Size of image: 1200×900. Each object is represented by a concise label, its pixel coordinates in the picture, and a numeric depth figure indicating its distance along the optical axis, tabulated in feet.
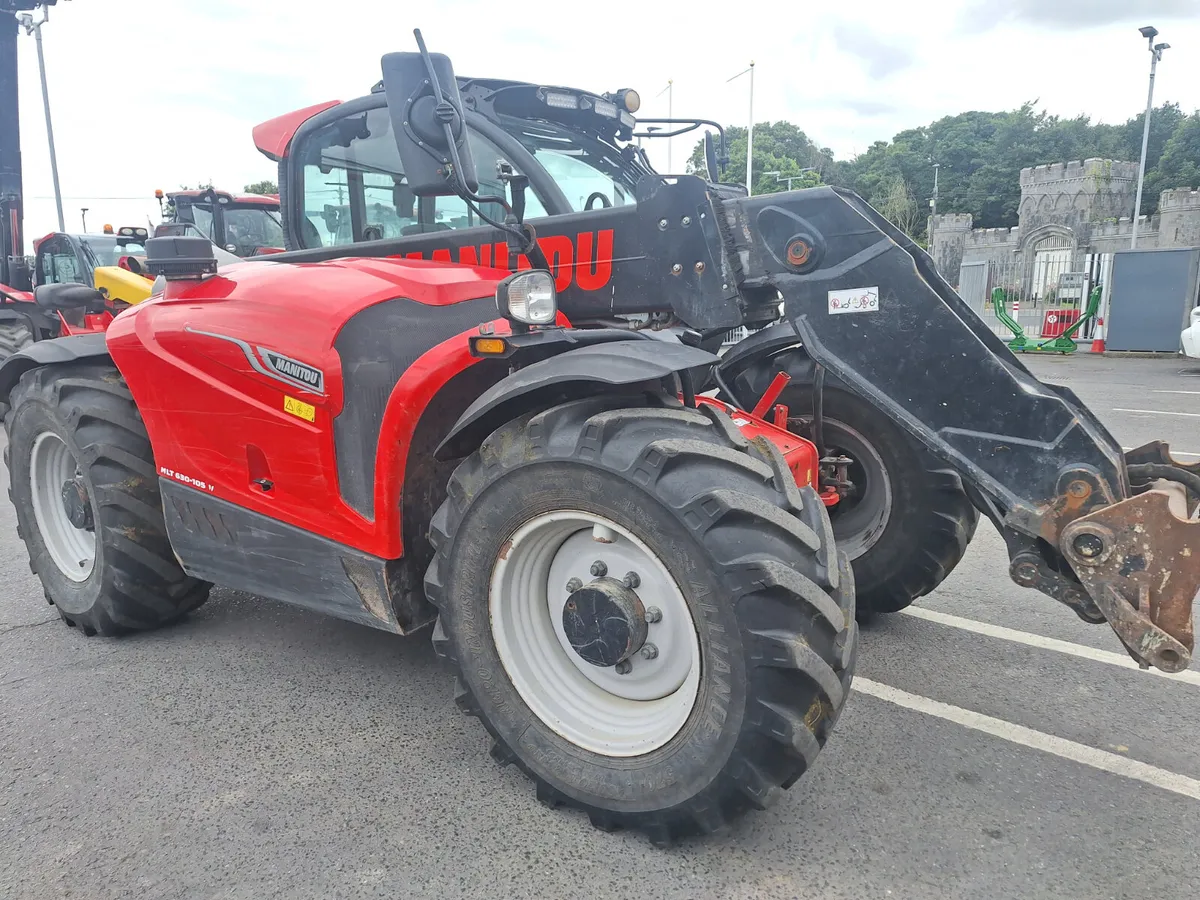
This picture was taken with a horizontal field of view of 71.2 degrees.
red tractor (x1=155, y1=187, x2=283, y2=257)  33.35
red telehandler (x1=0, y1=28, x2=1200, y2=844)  7.16
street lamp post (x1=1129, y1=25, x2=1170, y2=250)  73.51
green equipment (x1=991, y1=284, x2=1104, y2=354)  61.31
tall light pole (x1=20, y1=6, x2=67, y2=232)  73.92
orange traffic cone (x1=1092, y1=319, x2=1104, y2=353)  61.46
